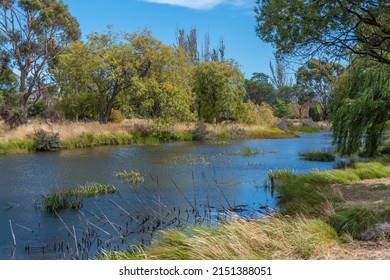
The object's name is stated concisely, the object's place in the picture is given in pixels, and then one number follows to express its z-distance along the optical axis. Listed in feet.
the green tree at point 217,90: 149.18
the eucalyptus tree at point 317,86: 206.54
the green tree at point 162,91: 122.21
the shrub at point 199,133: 128.36
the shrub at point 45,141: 93.81
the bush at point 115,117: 138.51
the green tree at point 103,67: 123.44
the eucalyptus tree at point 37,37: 123.85
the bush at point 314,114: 212.23
